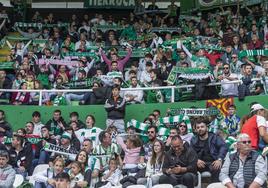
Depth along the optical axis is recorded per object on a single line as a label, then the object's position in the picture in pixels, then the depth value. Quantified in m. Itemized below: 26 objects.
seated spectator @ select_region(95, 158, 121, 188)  12.27
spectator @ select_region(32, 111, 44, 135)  16.27
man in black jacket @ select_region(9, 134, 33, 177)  13.66
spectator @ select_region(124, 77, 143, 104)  16.52
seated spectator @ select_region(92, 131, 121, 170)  13.23
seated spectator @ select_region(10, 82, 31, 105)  17.44
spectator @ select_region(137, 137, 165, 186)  11.94
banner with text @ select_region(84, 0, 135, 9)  26.70
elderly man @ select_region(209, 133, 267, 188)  10.09
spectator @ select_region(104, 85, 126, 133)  15.78
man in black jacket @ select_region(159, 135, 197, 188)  11.47
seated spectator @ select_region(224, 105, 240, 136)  14.39
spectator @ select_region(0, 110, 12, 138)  15.91
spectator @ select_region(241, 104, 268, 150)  11.06
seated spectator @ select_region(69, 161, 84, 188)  11.96
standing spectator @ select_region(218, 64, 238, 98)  15.83
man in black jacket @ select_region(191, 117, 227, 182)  12.03
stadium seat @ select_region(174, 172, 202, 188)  11.59
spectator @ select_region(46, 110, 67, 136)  15.95
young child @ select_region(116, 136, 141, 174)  12.89
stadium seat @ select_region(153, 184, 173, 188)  11.44
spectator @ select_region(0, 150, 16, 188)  12.48
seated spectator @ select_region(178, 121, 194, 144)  13.42
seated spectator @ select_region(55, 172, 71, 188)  11.12
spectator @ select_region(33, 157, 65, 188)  11.97
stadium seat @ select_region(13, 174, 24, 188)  12.80
